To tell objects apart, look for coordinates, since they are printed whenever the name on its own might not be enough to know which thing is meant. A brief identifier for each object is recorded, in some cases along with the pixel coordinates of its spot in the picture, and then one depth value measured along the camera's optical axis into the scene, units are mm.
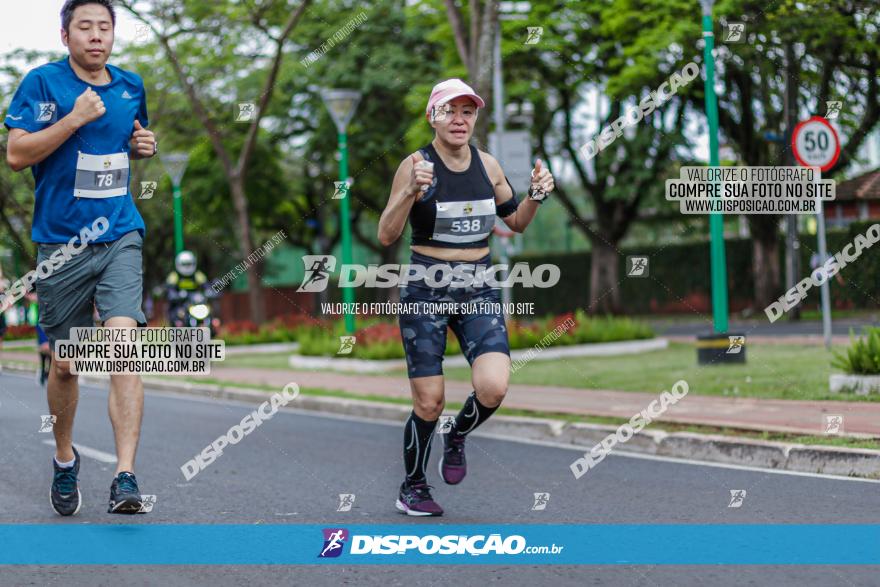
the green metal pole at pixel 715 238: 14508
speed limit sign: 12914
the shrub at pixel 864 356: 9797
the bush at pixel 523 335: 17578
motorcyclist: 21719
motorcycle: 21191
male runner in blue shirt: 5227
